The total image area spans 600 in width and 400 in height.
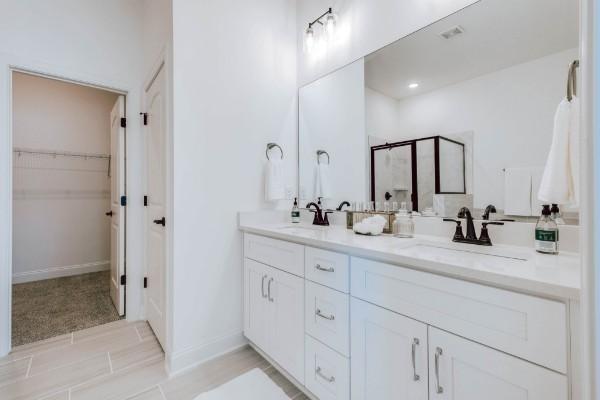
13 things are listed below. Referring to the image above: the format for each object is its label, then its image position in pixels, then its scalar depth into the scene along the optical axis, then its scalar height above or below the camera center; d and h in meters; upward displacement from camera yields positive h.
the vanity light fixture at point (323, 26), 1.99 +1.33
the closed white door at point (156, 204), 1.84 -0.02
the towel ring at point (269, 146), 2.12 +0.43
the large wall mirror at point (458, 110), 1.16 +0.48
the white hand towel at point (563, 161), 0.94 +0.13
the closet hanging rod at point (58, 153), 3.20 +0.63
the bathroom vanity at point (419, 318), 0.71 -0.41
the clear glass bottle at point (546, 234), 1.04 -0.14
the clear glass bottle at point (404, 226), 1.52 -0.15
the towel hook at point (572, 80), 1.01 +0.45
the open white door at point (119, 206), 2.37 -0.04
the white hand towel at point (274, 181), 2.04 +0.15
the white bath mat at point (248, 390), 1.46 -1.07
